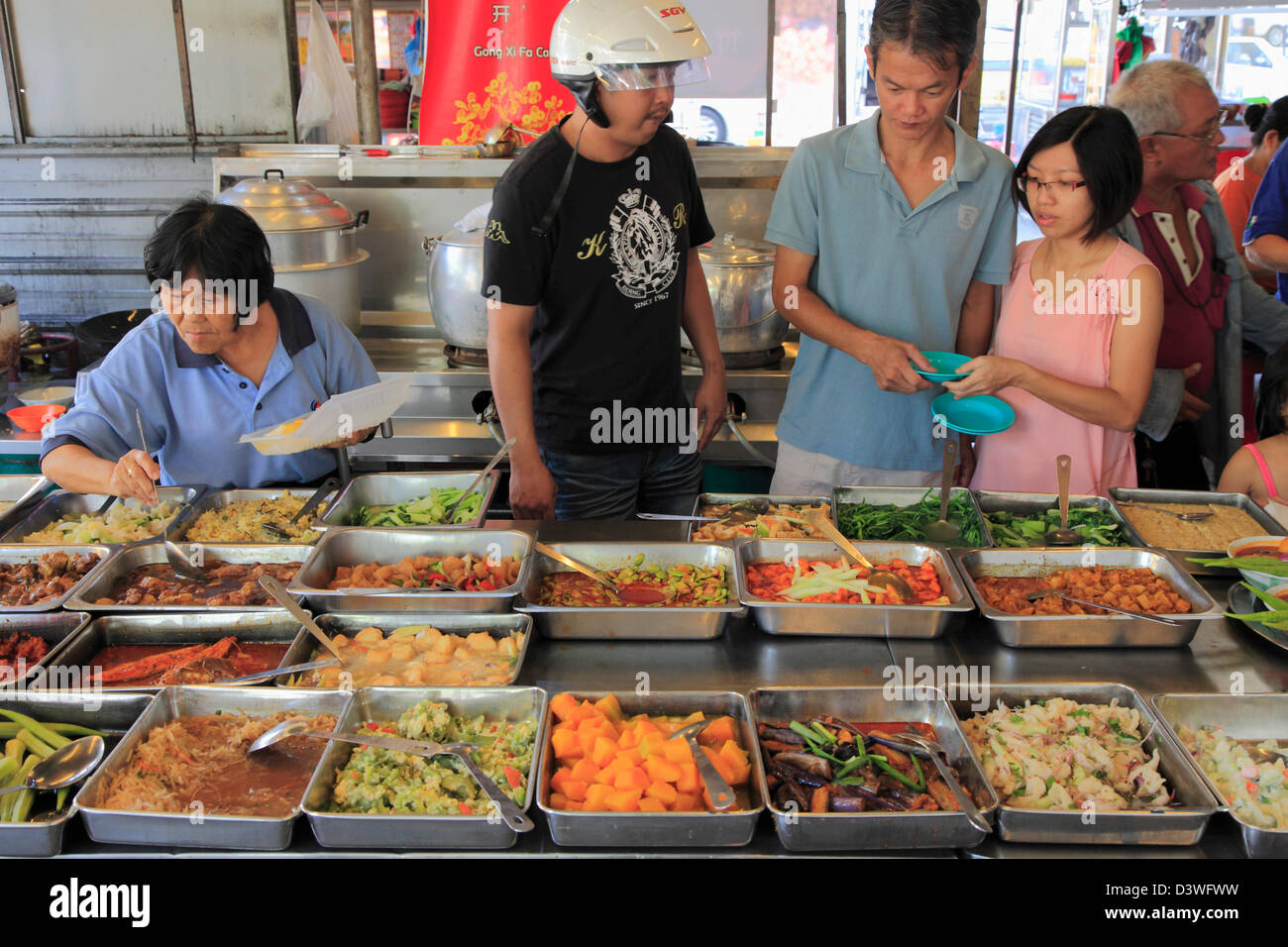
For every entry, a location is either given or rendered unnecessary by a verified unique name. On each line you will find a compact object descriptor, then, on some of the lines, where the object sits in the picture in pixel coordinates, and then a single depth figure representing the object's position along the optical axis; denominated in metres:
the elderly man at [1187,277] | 3.03
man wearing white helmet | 2.30
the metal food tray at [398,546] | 2.18
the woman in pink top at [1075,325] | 2.43
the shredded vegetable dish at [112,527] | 2.36
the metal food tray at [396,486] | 2.59
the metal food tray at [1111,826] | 1.40
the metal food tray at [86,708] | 1.67
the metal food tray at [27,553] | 2.22
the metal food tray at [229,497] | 2.53
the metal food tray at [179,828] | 1.38
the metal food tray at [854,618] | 1.89
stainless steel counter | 1.79
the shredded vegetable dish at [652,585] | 2.02
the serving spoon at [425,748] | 1.40
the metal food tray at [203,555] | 2.19
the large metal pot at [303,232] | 3.50
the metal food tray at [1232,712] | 1.69
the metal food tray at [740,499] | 2.50
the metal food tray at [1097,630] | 1.86
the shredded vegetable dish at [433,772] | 1.47
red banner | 4.61
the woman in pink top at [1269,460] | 2.64
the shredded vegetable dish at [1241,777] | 1.49
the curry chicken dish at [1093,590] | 1.94
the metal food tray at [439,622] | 1.94
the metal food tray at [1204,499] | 2.39
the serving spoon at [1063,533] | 2.28
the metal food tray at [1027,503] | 2.45
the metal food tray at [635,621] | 1.90
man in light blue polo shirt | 2.68
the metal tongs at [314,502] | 2.38
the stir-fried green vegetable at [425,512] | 2.44
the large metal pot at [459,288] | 3.38
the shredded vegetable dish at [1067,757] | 1.52
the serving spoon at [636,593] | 2.03
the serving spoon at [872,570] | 2.02
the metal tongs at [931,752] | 1.42
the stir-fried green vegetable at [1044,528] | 2.30
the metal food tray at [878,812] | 1.38
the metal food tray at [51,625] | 1.96
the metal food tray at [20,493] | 2.46
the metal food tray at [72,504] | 2.48
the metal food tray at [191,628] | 1.96
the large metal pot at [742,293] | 3.40
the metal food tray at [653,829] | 1.38
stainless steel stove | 3.65
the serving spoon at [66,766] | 1.50
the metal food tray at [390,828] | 1.38
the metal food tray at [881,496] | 2.52
